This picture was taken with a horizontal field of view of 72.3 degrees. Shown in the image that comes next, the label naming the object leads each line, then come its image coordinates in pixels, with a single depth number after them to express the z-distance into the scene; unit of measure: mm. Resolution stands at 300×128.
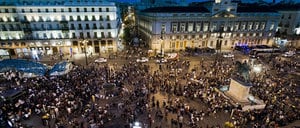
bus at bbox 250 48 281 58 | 51425
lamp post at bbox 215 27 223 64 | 56022
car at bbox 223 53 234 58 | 48519
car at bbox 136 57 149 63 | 43625
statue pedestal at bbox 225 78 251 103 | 24812
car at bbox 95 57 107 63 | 42844
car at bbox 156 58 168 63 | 44062
